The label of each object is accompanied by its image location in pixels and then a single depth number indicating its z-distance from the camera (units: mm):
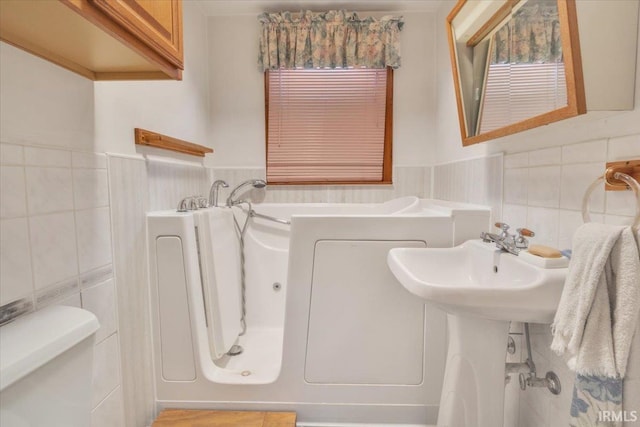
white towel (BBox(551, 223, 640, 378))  672
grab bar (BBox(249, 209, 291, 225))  2171
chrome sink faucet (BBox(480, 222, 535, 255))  1083
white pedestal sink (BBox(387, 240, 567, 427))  852
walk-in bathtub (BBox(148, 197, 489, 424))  1402
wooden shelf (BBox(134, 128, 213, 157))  1416
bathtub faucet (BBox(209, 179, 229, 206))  2027
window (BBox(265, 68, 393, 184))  2393
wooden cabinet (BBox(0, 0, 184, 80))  707
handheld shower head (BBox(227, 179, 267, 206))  2267
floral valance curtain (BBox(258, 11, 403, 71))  2264
